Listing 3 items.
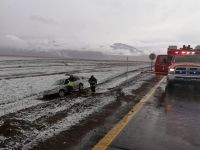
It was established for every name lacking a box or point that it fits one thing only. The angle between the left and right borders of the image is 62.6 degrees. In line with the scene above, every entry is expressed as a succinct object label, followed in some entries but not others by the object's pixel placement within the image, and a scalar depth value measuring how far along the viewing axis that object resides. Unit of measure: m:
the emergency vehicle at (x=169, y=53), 9.28
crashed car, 9.96
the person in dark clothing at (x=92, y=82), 9.90
